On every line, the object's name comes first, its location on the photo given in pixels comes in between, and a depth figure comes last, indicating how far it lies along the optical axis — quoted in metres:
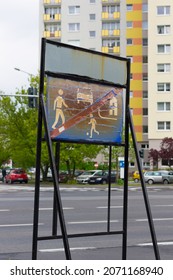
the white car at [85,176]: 53.88
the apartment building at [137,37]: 76.25
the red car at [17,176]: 56.22
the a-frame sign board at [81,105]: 5.41
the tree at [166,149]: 68.88
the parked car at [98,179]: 53.47
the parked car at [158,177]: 53.53
